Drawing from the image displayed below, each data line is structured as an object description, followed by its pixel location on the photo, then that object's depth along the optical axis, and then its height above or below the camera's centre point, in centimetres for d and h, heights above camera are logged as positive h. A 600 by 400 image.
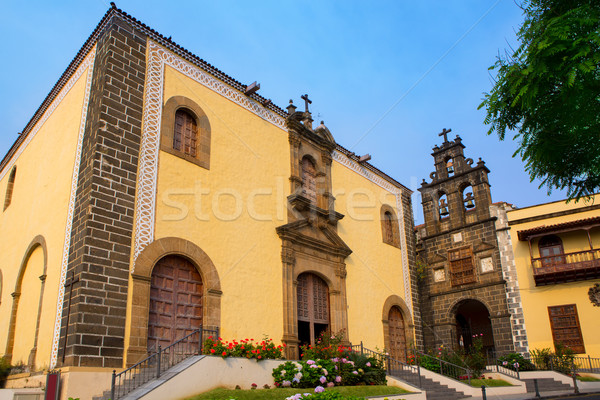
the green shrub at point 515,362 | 1867 -79
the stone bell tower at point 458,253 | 2152 +401
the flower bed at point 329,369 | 1160 -54
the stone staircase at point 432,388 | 1427 -131
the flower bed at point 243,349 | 1067 +2
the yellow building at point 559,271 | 1898 +259
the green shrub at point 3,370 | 1146 -28
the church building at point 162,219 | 1036 +336
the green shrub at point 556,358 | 1833 -69
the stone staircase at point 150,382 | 851 -51
